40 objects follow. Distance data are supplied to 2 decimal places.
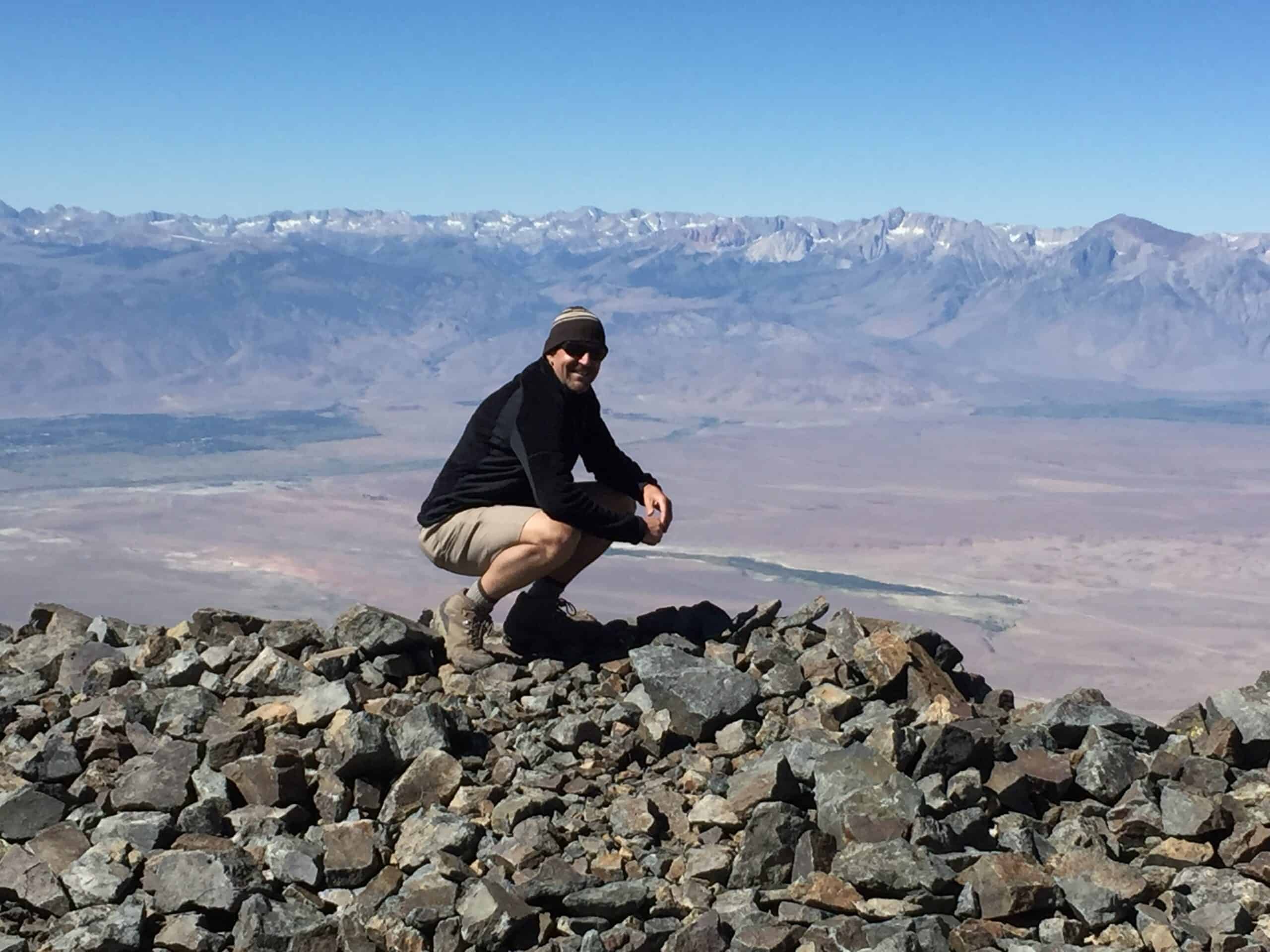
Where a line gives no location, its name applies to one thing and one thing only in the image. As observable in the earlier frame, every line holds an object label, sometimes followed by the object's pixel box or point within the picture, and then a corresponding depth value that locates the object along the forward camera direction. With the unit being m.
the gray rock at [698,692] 6.93
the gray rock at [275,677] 7.34
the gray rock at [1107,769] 6.22
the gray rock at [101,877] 5.39
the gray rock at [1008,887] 5.08
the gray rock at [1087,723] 6.84
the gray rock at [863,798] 5.52
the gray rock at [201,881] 5.24
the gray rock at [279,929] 5.03
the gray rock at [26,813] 5.96
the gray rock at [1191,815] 5.77
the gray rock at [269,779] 6.04
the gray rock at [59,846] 5.65
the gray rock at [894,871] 5.16
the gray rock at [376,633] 7.79
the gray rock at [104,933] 5.05
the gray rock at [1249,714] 6.67
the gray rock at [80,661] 7.71
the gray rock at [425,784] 6.12
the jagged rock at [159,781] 6.03
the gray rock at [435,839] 5.60
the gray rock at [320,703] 6.73
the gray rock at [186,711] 6.86
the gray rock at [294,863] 5.51
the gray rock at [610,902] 5.10
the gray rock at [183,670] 7.47
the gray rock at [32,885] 5.41
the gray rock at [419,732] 6.52
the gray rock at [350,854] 5.56
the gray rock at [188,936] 5.05
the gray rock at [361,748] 6.19
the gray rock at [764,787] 5.86
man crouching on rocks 7.20
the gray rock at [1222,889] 5.24
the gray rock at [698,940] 4.90
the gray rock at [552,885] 5.18
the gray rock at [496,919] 4.94
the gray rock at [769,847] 5.46
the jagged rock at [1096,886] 5.09
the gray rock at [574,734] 6.75
